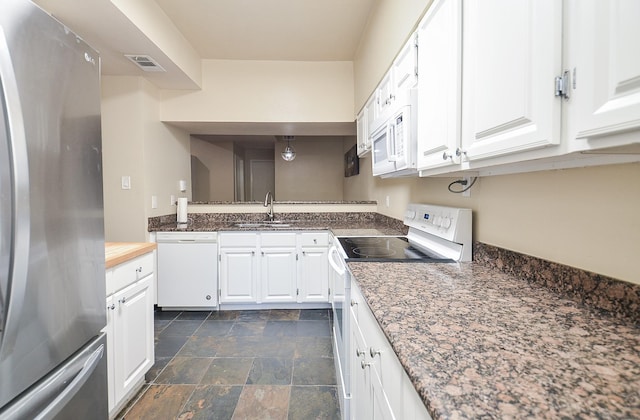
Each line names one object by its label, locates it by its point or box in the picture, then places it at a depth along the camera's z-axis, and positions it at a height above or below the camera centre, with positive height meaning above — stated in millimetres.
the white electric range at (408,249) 1335 -280
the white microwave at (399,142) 1338 +287
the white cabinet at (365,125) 2413 +682
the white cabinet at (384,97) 1732 +684
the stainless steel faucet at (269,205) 3360 -59
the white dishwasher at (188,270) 2836 -681
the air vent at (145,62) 2322 +1155
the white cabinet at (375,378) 604 -475
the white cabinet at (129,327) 1414 -677
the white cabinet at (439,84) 989 +436
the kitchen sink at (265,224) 3211 -274
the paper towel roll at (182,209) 3203 -98
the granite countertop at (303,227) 2488 -271
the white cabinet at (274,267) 2889 -673
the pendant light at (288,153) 5074 +831
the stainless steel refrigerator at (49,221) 713 -58
